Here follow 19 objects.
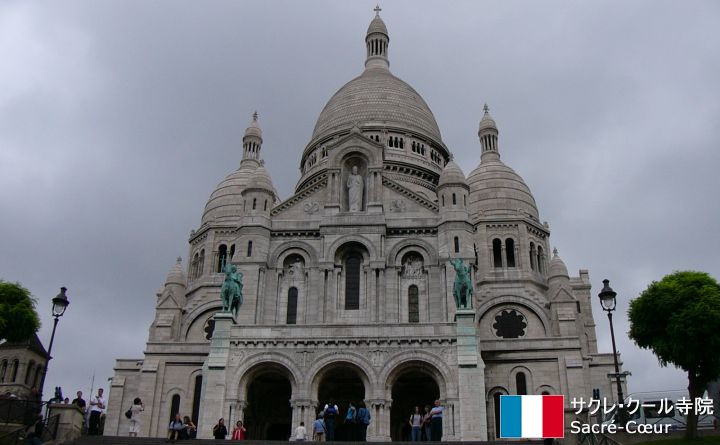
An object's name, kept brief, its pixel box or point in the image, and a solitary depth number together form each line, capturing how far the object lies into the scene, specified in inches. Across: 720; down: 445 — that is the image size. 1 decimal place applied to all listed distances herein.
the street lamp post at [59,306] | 1088.2
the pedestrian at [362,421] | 1167.6
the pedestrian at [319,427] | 1123.9
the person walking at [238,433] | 1149.1
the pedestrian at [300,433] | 1111.0
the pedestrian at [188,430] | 1082.7
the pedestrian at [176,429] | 1019.3
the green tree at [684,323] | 1234.0
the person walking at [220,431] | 1150.3
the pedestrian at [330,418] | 1161.4
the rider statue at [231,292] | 1494.8
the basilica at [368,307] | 1402.6
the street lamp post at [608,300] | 1055.6
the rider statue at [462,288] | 1439.5
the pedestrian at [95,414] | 1126.4
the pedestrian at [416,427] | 1155.9
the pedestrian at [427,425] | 1178.6
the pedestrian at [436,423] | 1154.7
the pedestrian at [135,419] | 1125.7
